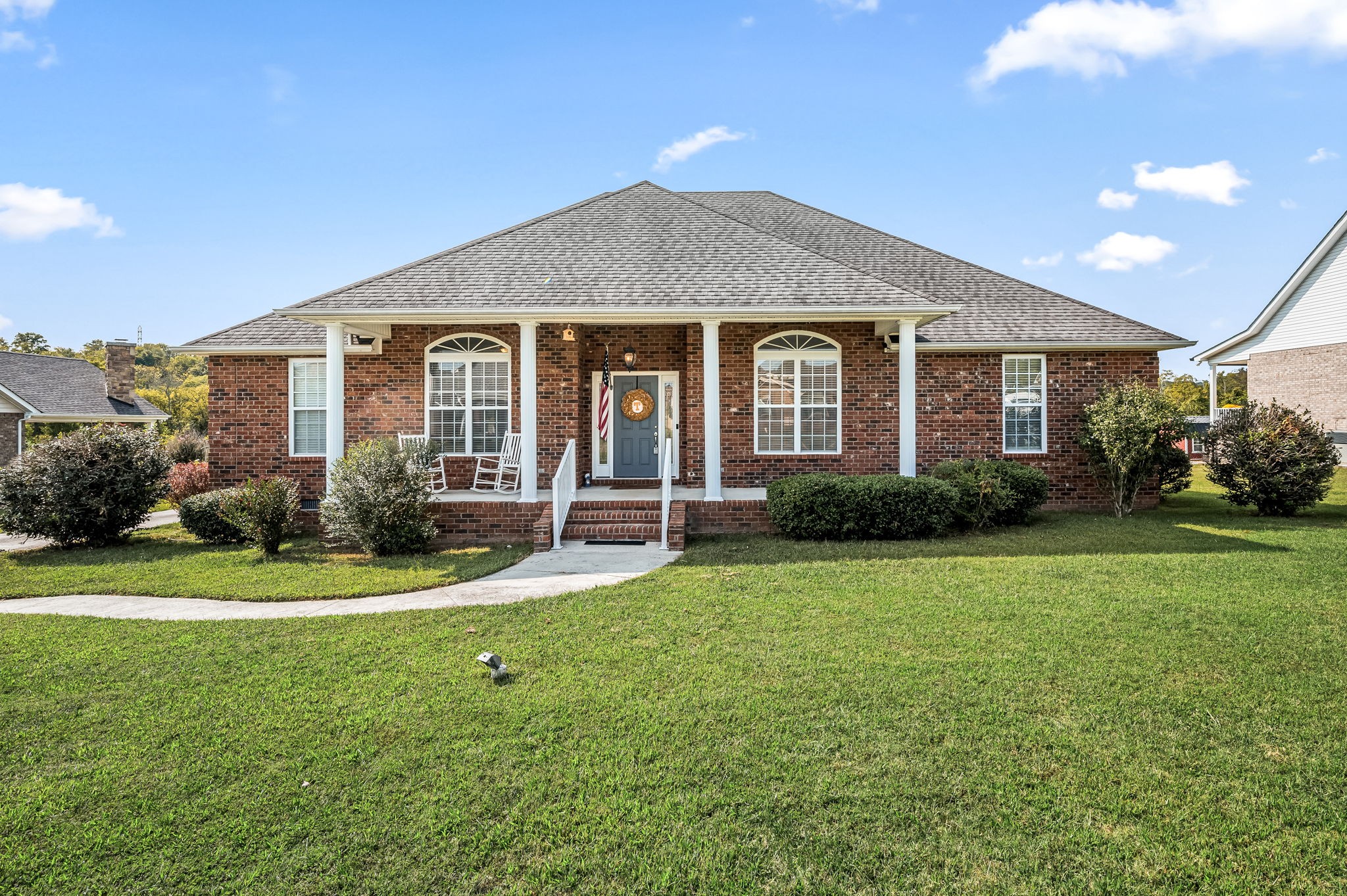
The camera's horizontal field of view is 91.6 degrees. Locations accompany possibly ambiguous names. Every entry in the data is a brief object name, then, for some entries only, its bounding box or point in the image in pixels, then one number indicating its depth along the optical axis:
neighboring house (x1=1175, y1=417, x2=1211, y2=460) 12.50
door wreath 12.72
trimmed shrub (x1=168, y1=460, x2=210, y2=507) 14.16
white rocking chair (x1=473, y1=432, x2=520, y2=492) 11.70
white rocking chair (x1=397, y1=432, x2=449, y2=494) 11.40
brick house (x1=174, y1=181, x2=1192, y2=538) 11.78
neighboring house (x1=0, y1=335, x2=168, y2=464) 22.86
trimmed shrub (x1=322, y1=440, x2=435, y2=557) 8.98
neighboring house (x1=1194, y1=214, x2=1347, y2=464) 18.89
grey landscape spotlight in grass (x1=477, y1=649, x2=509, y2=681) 4.54
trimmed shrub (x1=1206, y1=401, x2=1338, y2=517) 11.34
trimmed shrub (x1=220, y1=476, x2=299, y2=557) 9.07
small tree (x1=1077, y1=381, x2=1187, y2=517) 11.30
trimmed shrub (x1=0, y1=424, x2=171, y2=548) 10.03
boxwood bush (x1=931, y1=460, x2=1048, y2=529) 10.12
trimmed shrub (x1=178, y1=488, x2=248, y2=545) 10.30
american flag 12.38
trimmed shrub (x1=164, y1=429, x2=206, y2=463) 19.86
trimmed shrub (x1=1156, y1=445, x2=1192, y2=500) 11.63
